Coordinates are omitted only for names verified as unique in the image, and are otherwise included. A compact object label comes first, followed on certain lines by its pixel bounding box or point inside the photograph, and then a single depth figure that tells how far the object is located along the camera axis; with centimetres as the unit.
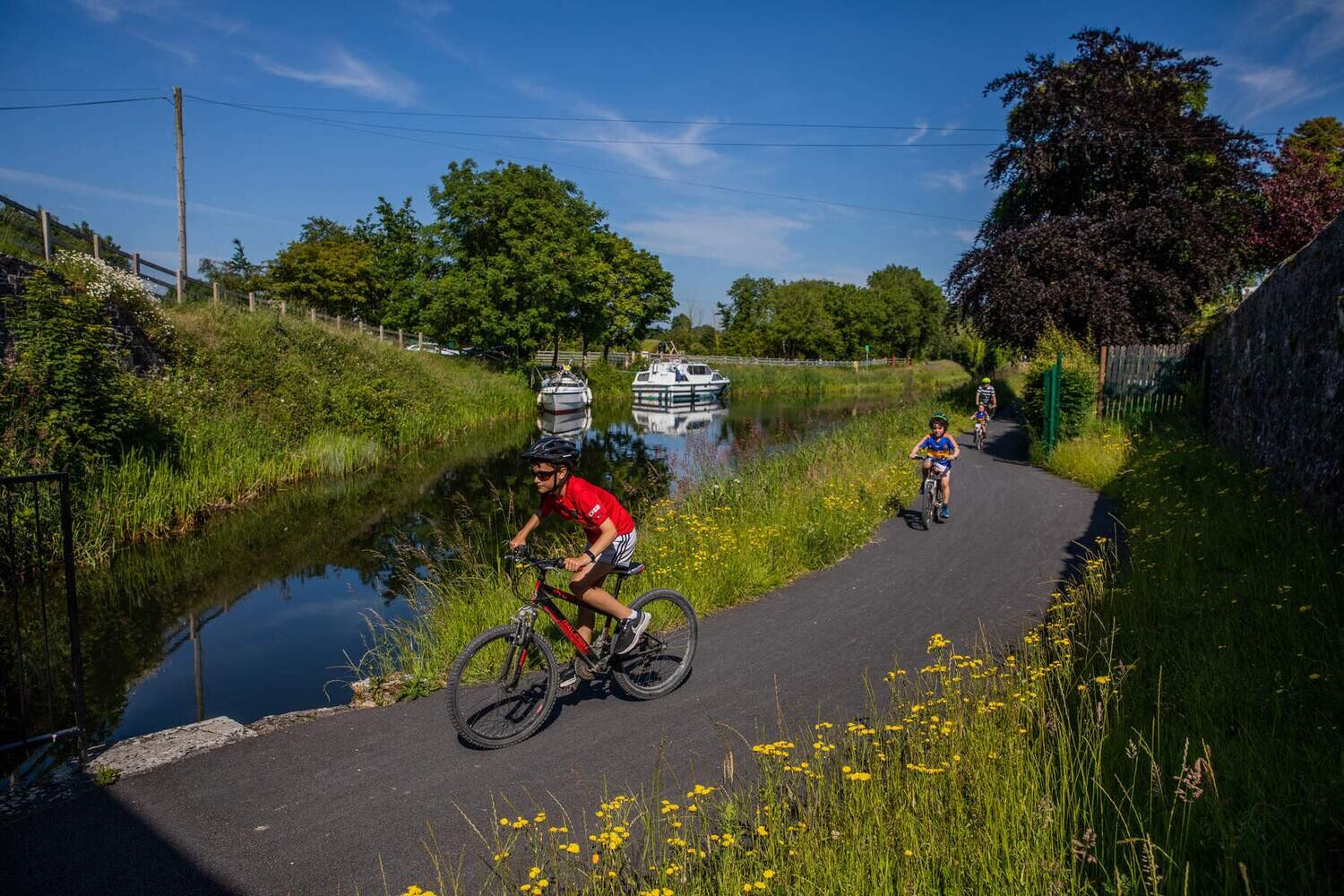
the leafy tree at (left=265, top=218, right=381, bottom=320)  5262
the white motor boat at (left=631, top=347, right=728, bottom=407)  4816
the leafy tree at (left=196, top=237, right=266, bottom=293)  6668
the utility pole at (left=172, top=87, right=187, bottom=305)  2769
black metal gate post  456
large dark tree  2177
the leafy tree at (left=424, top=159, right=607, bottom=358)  4253
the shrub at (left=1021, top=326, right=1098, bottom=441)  1686
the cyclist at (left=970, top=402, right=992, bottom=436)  1972
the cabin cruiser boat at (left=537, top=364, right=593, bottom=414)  3919
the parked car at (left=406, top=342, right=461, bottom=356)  4228
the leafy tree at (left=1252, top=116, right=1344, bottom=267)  2322
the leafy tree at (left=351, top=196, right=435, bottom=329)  5025
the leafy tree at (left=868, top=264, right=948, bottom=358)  9575
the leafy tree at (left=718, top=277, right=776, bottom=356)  8800
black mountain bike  479
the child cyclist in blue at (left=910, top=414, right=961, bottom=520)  1102
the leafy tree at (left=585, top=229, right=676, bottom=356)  5106
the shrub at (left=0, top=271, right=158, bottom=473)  1119
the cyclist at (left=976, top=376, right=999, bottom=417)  2103
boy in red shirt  484
